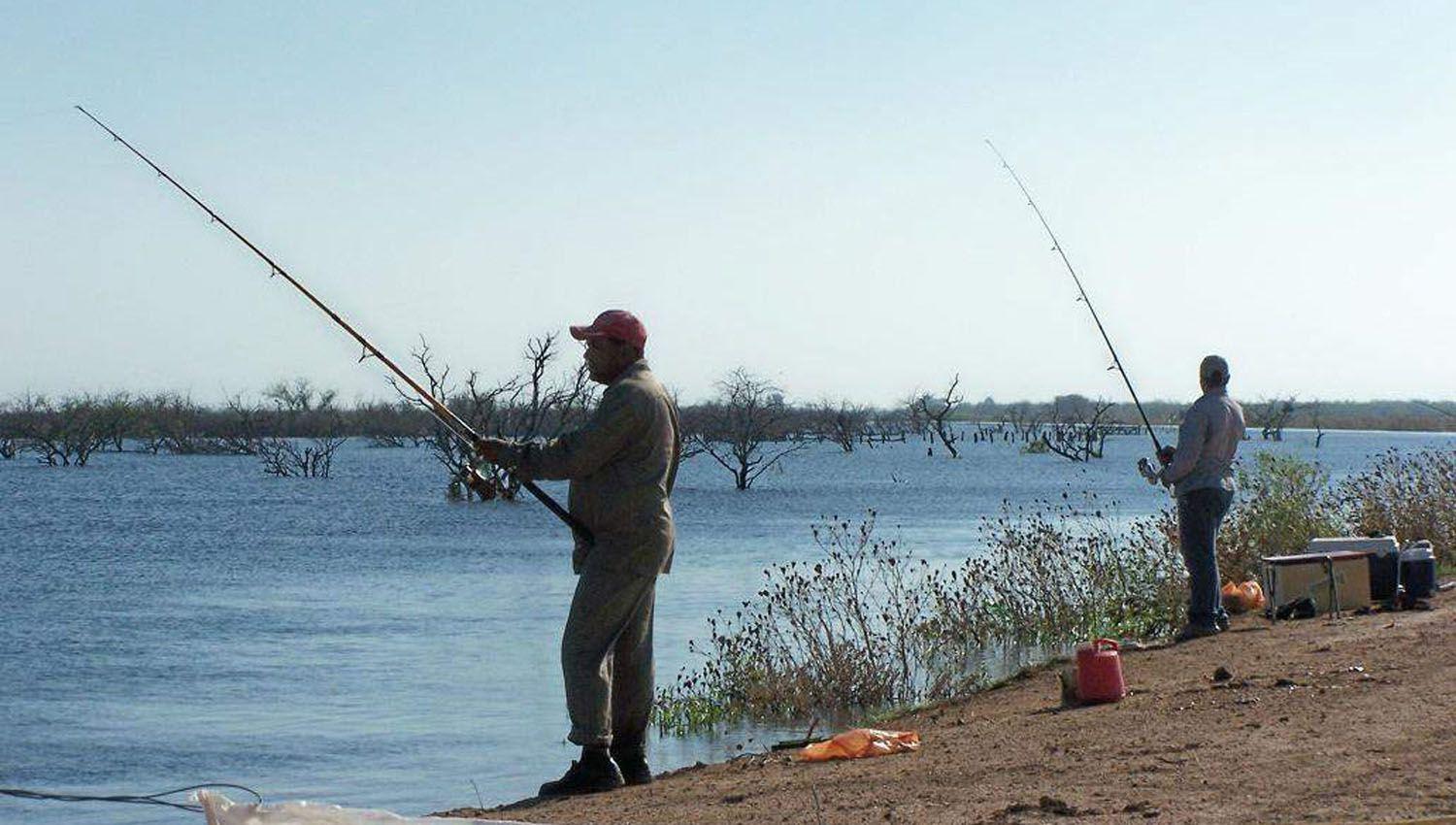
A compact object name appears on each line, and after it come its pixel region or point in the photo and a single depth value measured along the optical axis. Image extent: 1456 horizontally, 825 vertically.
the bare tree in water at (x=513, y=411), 48.03
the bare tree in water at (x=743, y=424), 66.94
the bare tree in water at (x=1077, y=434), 105.62
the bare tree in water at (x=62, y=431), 92.12
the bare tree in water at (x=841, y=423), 128.12
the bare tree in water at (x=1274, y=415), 109.66
